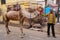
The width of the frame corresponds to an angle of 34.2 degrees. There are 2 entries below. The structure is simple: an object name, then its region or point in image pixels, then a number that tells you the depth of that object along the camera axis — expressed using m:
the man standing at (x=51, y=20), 5.67
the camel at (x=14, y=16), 5.75
